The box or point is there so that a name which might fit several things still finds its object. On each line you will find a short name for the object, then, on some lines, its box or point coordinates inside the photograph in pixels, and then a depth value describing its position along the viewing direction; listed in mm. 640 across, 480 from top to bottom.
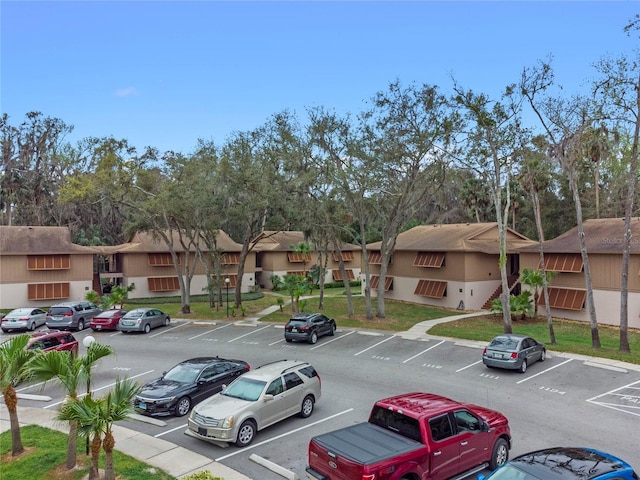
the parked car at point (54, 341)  20391
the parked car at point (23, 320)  29844
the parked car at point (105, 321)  30453
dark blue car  7410
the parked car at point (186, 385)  14641
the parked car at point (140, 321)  29656
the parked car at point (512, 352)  19469
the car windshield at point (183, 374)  15741
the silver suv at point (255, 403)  12148
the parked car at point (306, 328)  26031
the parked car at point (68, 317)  29984
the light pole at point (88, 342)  11153
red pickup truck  8609
